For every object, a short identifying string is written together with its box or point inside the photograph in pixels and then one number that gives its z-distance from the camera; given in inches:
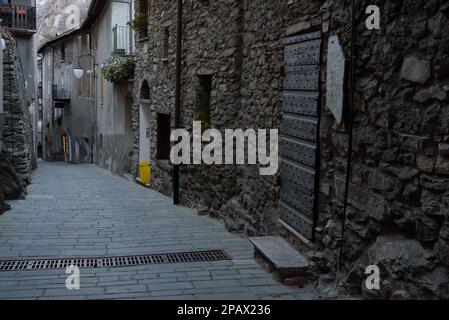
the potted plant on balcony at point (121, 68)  564.7
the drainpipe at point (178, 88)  369.4
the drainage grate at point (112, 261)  208.1
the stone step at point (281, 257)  182.1
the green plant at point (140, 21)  498.9
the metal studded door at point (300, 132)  189.0
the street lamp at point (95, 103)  794.2
